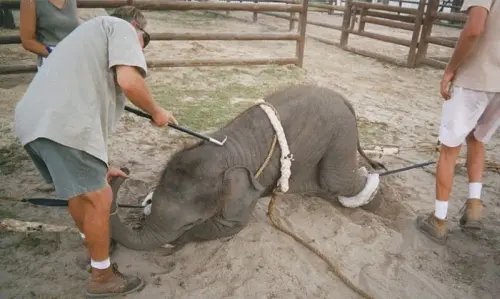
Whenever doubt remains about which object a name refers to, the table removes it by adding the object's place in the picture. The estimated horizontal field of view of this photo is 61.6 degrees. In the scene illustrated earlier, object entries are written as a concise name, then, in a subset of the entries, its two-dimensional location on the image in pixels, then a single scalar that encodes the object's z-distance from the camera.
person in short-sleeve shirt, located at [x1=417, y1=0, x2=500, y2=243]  3.06
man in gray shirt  2.29
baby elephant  2.92
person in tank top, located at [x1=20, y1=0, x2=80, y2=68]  3.78
